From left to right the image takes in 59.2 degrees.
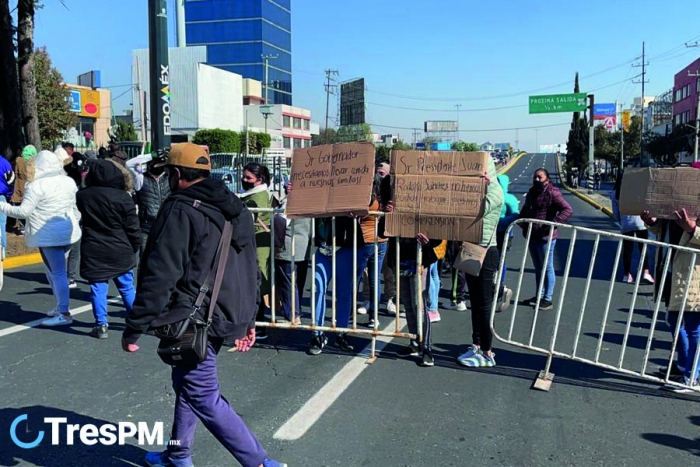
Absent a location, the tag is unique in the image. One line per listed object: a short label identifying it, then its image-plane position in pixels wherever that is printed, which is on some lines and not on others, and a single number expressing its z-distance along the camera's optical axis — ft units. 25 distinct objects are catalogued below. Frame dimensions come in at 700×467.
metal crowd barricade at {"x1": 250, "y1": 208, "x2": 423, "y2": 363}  18.29
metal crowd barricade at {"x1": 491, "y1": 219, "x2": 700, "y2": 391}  15.71
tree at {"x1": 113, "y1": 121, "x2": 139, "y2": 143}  164.51
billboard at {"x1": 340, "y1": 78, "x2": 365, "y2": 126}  299.38
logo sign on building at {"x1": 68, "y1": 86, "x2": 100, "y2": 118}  175.94
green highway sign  153.38
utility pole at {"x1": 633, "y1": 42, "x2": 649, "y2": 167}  230.21
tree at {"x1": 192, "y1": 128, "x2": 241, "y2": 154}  175.52
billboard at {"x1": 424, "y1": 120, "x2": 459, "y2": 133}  409.08
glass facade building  334.03
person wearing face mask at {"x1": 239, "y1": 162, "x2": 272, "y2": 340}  20.02
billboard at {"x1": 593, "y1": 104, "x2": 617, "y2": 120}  244.63
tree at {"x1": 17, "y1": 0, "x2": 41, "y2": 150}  46.06
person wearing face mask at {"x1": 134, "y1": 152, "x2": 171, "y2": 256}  23.85
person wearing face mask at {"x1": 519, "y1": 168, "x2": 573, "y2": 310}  25.61
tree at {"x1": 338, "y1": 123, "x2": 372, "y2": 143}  287.28
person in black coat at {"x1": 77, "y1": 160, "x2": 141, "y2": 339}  19.39
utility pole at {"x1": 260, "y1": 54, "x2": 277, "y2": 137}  306.80
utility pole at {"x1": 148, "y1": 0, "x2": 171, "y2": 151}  35.68
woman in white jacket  21.13
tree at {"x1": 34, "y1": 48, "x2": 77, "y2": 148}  114.42
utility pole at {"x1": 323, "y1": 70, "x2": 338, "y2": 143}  282.56
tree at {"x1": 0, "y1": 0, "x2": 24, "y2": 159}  42.80
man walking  10.02
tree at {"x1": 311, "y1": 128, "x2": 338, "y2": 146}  295.89
